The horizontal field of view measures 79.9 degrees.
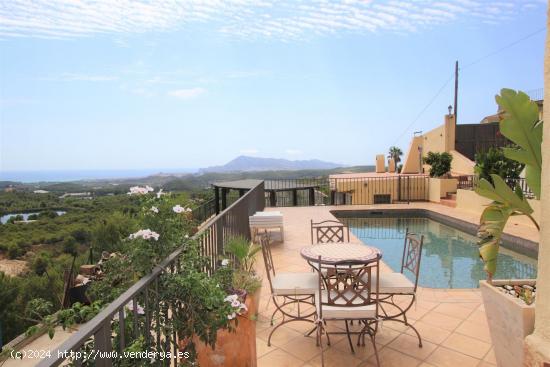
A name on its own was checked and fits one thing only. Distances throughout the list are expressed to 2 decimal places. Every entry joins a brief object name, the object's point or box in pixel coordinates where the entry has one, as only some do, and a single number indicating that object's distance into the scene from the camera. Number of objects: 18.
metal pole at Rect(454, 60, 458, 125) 23.72
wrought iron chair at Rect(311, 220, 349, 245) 4.04
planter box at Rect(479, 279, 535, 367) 1.89
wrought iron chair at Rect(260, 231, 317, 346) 2.89
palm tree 23.34
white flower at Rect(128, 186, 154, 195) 1.89
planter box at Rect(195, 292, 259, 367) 2.11
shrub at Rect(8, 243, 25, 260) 18.84
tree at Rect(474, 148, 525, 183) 8.60
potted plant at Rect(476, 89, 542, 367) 1.96
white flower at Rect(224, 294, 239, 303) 1.84
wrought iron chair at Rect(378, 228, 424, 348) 2.80
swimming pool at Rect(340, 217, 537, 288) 5.47
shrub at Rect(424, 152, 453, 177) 12.90
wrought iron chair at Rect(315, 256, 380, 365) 2.41
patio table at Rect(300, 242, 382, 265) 2.70
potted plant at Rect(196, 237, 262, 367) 2.11
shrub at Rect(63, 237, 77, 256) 18.18
